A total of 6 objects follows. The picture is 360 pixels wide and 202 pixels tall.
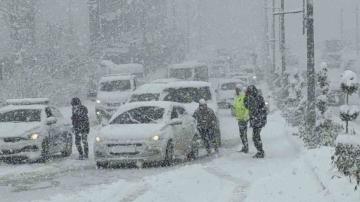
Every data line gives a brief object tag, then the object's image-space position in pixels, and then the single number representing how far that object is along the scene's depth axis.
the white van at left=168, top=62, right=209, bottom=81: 47.00
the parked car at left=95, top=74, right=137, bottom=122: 31.33
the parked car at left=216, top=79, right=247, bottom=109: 40.46
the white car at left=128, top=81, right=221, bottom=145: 22.82
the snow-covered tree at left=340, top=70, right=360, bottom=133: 14.09
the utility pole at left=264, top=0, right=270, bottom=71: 65.00
